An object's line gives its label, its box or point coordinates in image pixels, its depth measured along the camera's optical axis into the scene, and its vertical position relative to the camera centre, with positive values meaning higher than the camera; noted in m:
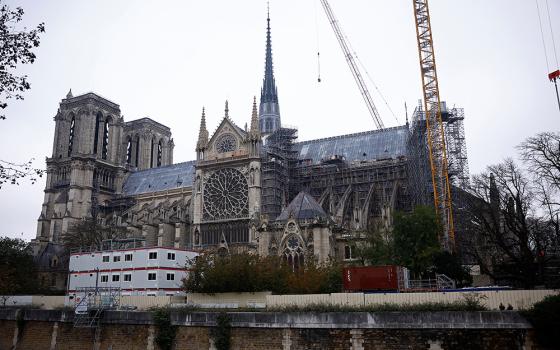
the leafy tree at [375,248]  41.81 +3.73
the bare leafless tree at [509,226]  34.94 +4.77
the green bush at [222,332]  28.36 -1.96
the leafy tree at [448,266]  40.22 +1.97
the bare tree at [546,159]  31.55 +8.07
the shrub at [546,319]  21.31 -1.21
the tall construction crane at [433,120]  55.56 +19.04
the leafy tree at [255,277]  36.00 +1.26
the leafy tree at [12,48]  18.80 +9.04
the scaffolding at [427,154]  60.09 +16.83
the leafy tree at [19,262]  53.78 +4.07
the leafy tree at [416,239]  40.22 +4.18
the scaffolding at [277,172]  64.25 +15.53
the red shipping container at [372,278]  31.64 +0.90
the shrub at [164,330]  30.17 -1.90
